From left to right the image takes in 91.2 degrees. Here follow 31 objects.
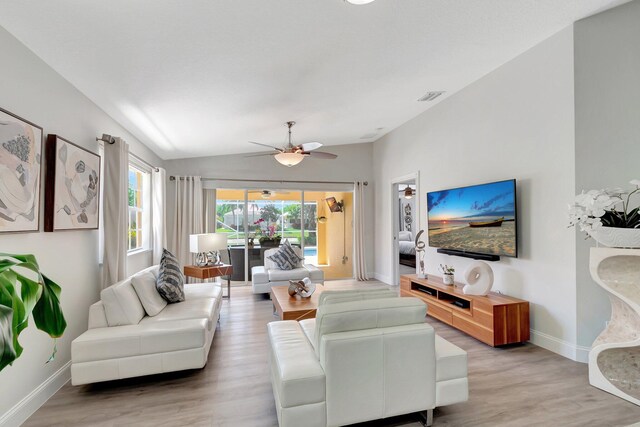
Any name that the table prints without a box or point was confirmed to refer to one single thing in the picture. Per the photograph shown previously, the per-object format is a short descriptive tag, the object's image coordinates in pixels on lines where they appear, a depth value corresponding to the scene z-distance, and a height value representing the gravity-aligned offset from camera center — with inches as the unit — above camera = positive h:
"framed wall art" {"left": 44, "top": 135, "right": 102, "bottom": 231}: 93.9 +10.9
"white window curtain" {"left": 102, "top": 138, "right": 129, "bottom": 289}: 123.0 +1.6
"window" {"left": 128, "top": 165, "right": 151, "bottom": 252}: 177.3 +5.5
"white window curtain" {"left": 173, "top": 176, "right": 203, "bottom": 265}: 235.9 +3.2
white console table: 92.7 -35.2
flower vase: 90.5 -6.6
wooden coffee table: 129.6 -38.8
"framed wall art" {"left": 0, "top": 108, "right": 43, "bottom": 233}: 75.4 +12.1
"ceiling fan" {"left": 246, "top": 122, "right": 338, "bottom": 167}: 167.3 +34.5
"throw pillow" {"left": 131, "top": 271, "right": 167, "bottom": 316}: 117.2 -29.0
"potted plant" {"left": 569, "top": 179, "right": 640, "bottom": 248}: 90.1 -1.6
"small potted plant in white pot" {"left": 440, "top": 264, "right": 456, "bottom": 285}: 163.8 -31.3
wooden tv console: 126.4 -43.2
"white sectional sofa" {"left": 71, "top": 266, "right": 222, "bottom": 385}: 94.0 -38.5
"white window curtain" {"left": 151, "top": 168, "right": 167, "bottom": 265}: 198.8 +4.2
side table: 179.5 -30.9
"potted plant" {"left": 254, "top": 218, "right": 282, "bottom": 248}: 259.9 -17.0
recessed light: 80.9 +55.8
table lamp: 175.8 -14.4
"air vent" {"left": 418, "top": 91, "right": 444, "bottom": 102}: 173.0 +67.9
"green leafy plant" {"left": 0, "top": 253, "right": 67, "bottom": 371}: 35.1 -11.7
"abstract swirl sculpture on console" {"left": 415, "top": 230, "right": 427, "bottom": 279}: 185.5 -19.2
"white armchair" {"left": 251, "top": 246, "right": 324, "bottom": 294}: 210.4 -40.1
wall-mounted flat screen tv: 138.5 -1.7
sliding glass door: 259.6 -7.1
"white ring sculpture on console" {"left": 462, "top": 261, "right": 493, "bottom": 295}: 139.1 -28.6
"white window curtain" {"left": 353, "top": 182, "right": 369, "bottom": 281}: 273.9 -15.3
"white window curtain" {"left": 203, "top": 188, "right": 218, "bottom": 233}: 249.3 +6.5
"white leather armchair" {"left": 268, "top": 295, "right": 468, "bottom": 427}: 69.7 -35.3
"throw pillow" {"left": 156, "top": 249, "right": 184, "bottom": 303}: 130.9 -26.5
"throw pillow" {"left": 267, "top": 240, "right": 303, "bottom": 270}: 223.9 -29.3
